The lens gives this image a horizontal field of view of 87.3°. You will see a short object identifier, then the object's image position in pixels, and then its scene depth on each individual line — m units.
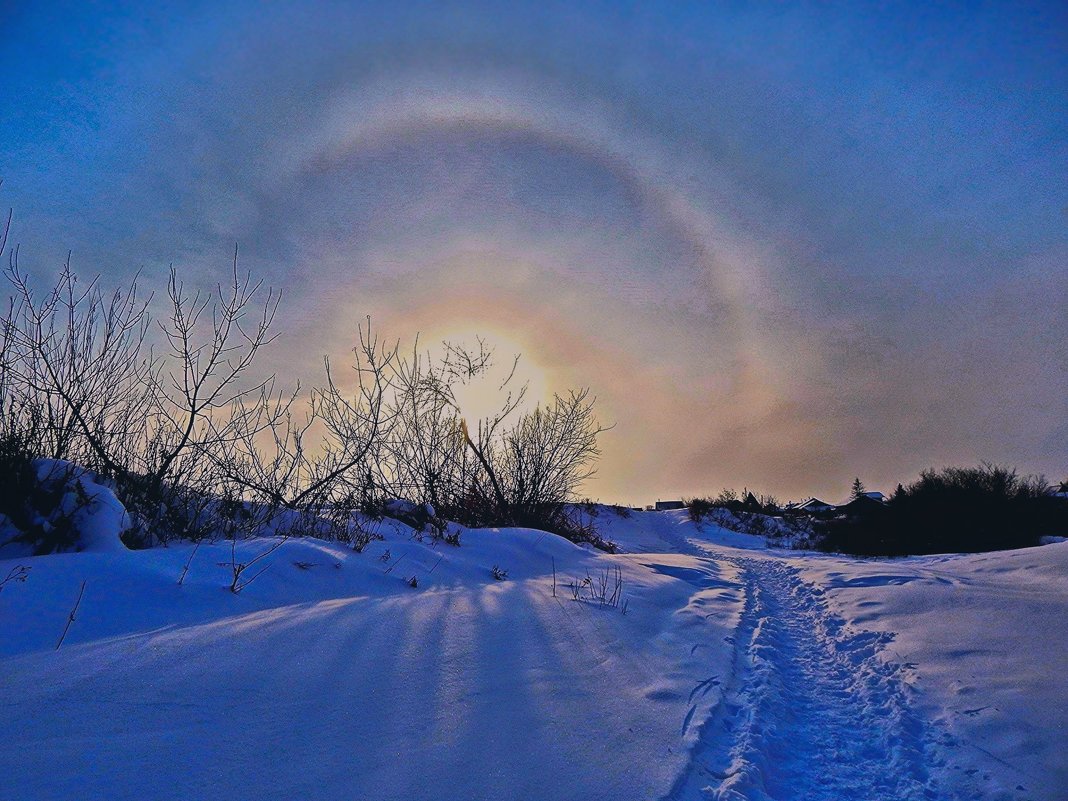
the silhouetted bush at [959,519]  13.74
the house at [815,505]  56.84
